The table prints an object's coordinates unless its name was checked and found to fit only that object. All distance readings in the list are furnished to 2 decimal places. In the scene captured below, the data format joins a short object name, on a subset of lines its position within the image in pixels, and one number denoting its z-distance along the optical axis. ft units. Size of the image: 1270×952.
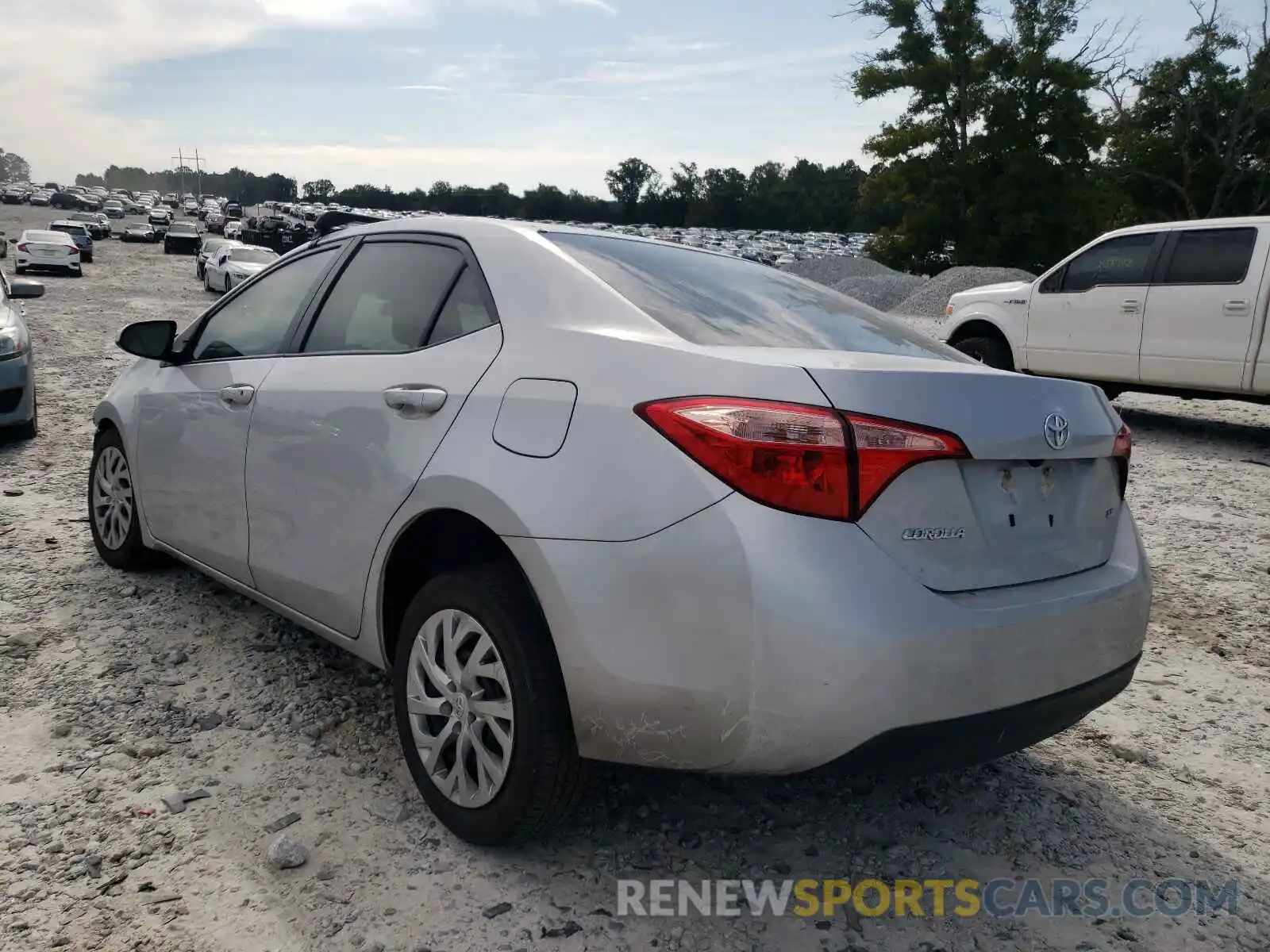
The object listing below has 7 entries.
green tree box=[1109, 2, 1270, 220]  123.03
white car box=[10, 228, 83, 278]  91.45
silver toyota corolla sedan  6.80
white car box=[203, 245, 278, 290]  74.08
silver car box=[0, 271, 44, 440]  23.26
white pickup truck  28.60
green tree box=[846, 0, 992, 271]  127.03
